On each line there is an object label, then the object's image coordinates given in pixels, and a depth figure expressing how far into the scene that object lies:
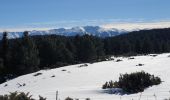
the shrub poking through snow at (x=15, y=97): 9.73
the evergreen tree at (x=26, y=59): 64.06
